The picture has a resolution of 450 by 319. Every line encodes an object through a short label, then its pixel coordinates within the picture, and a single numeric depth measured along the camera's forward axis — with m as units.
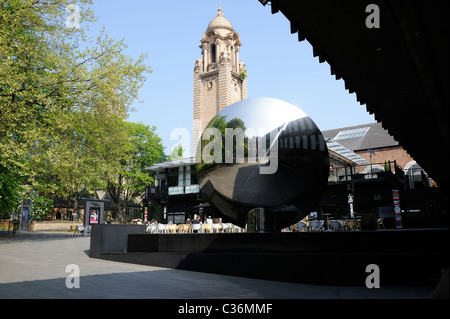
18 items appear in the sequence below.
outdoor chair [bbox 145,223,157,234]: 20.03
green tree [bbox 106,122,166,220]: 40.87
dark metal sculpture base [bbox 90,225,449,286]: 5.39
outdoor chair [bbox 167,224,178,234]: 19.15
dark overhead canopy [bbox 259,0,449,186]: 2.42
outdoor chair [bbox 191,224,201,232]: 18.05
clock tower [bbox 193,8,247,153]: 51.47
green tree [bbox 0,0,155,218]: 13.94
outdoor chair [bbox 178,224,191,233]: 19.67
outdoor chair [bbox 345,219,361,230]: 15.64
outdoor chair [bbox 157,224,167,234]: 19.75
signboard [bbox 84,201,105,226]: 22.88
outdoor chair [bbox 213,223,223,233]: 18.19
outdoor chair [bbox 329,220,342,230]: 17.19
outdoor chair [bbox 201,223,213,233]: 18.31
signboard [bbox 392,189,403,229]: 20.67
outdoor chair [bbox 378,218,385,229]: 16.77
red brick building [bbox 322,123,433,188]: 36.81
